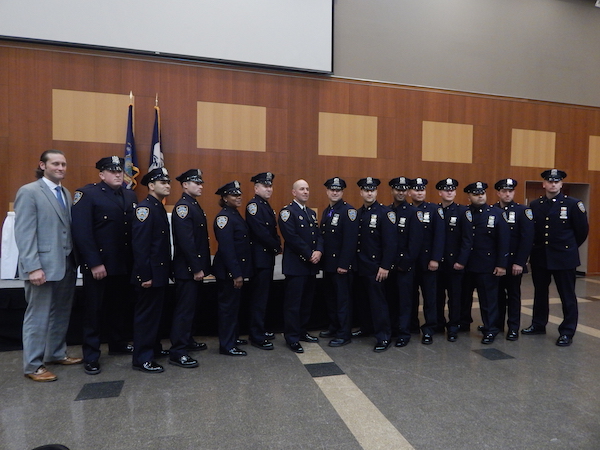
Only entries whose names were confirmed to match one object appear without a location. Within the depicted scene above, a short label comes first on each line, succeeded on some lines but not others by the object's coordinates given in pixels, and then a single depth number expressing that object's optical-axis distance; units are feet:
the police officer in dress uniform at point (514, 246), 11.78
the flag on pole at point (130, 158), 16.39
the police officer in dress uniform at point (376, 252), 10.89
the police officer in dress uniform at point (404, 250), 11.23
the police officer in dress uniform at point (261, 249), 10.94
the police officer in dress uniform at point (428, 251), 11.59
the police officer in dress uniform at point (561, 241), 11.59
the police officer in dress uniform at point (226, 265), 10.26
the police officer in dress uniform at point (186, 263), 9.50
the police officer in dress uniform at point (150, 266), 9.04
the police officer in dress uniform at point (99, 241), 9.13
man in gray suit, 8.55
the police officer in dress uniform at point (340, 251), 10.97
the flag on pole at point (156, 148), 16.78
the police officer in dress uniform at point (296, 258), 10.81
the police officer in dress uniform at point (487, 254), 11.62
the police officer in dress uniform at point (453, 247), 11.87
